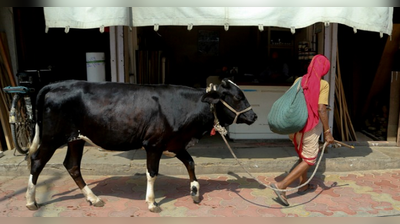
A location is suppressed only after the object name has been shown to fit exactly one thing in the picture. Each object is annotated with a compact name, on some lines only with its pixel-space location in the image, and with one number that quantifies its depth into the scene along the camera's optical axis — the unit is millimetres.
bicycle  5297
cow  3939
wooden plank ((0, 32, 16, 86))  5814
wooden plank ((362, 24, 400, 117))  6566
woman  4117
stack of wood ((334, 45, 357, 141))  6332
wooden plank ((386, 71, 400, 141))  6448
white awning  4406
